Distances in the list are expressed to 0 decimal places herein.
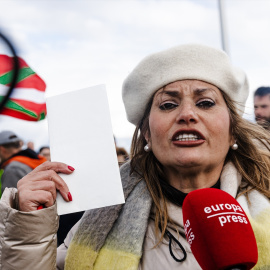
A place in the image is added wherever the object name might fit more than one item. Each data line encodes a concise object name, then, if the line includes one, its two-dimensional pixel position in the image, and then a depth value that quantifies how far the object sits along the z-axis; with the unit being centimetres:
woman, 163
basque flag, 414
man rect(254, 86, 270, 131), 404
